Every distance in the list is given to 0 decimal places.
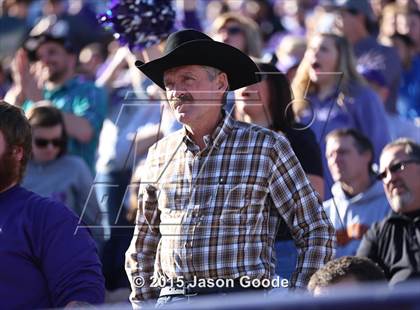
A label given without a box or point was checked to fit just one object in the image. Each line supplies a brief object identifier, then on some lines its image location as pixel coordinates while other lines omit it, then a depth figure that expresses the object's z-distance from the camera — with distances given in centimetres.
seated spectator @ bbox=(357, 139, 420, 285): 1202
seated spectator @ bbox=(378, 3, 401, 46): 2041
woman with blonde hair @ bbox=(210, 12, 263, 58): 1585
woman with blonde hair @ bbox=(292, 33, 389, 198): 1461
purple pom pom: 1311
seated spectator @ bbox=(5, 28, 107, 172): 1661
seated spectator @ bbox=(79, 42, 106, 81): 2170
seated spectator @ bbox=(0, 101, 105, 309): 863
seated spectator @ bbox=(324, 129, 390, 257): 1348
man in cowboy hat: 941
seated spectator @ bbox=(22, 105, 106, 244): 1455
